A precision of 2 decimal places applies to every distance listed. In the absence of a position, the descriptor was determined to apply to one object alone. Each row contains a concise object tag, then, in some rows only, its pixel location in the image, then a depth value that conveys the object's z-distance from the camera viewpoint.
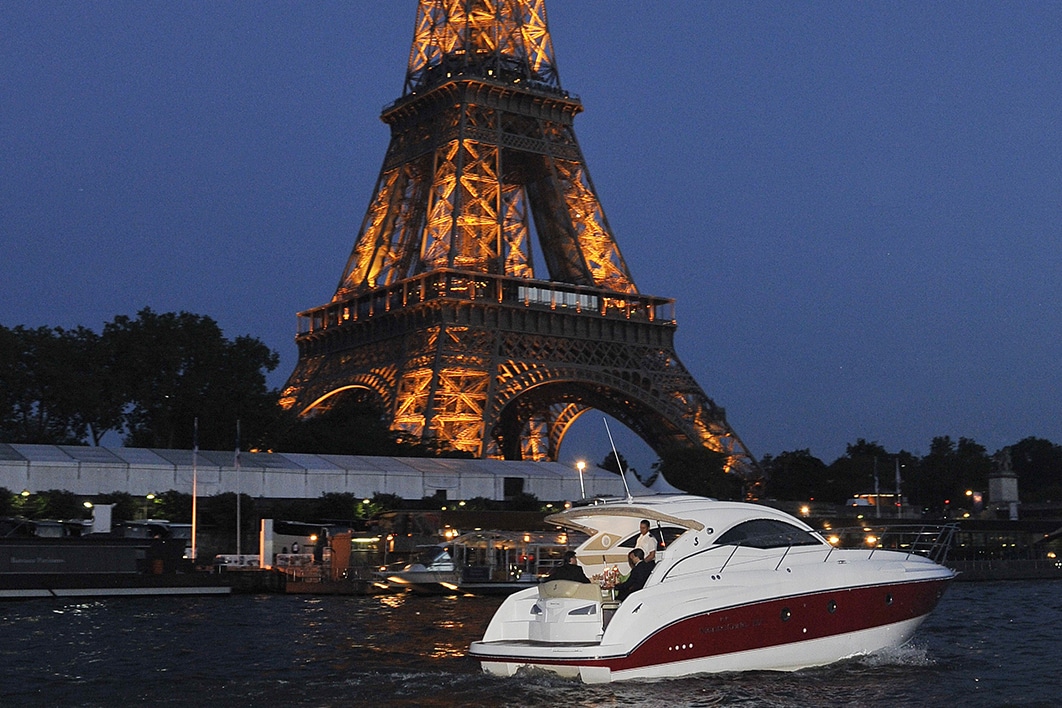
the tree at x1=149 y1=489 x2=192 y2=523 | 54.75
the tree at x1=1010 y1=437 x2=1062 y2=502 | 151.62
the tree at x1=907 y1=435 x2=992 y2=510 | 121.14
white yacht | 18.62
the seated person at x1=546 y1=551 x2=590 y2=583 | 19.44
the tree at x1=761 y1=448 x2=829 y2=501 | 107.00
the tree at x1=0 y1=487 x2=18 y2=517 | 49.88
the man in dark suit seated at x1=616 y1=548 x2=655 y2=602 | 19.70
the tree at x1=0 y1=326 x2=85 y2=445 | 69.31
